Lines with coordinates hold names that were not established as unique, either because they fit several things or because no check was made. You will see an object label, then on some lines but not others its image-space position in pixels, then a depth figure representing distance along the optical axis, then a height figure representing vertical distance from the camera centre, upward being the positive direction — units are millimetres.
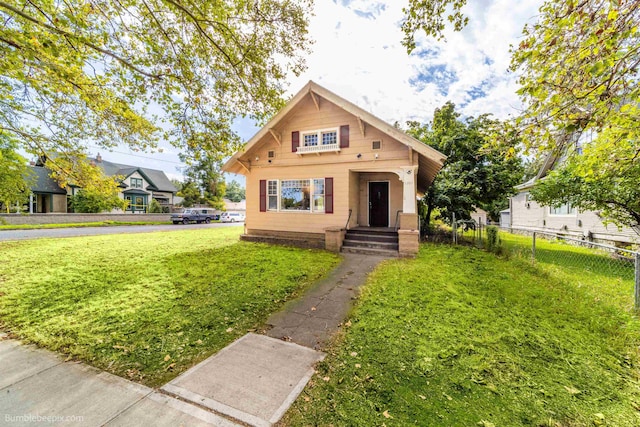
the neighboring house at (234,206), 49938 +666
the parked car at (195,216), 24797 -739
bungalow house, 8938 +1469
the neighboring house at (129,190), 23695 +2129
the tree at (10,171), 8039 +1280
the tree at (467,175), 12031 +1720
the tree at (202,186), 34031 +3289
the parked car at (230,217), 32372 -1061
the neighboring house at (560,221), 11078 -629
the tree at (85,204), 22734 +432
